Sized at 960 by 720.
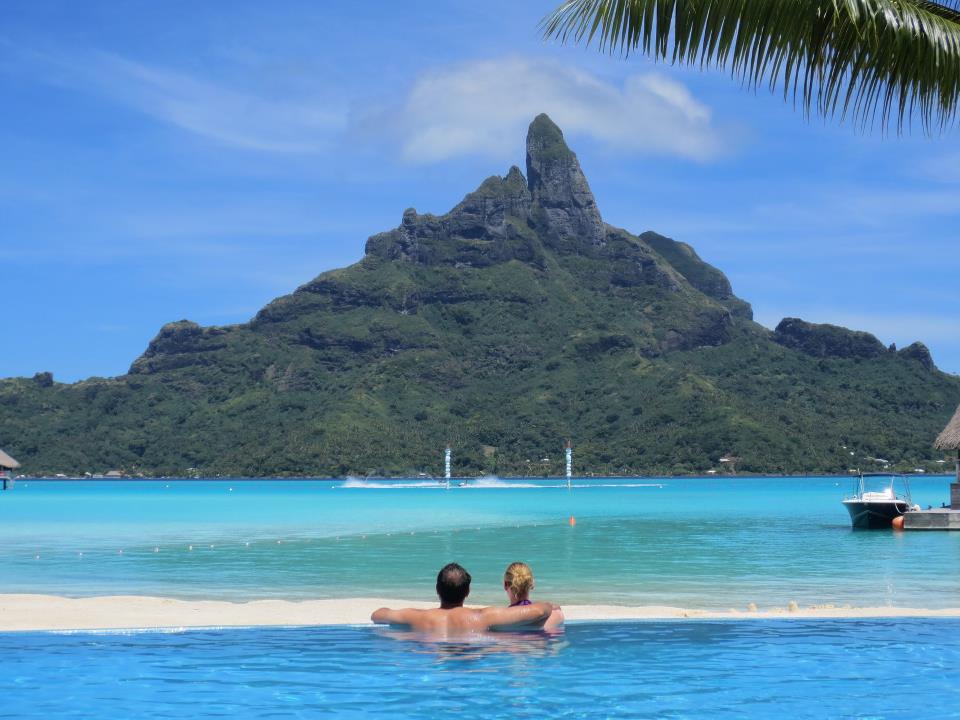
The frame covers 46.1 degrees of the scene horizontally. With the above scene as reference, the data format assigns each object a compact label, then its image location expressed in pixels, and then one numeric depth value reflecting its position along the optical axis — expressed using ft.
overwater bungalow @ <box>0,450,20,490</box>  381.23
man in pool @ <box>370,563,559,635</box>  45.09
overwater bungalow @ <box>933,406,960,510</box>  158.55
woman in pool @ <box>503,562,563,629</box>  43.83
